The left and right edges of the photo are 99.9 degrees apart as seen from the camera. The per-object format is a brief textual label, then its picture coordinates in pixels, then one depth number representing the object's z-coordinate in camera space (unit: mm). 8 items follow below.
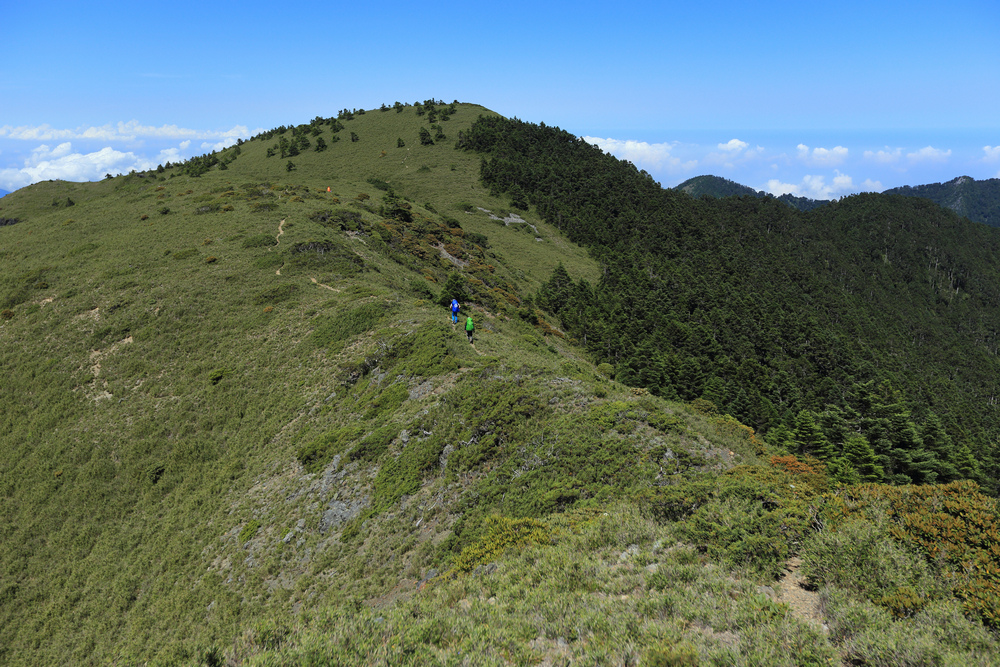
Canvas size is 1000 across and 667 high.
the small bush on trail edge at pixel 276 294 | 39844
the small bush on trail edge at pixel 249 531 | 20034
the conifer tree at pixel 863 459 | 50438
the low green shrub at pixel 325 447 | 22344
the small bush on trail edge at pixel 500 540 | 13148
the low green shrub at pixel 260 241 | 50031
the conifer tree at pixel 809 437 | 56791
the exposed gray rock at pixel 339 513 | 18938
